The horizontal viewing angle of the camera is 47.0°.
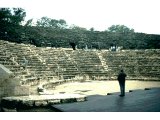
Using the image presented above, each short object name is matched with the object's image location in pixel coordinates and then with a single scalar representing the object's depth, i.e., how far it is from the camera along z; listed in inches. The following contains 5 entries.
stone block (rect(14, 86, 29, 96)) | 232.1
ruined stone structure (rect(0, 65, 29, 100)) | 230.6
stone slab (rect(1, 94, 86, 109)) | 205.9
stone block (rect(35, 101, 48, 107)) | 206.5
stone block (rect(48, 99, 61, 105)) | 210.5
